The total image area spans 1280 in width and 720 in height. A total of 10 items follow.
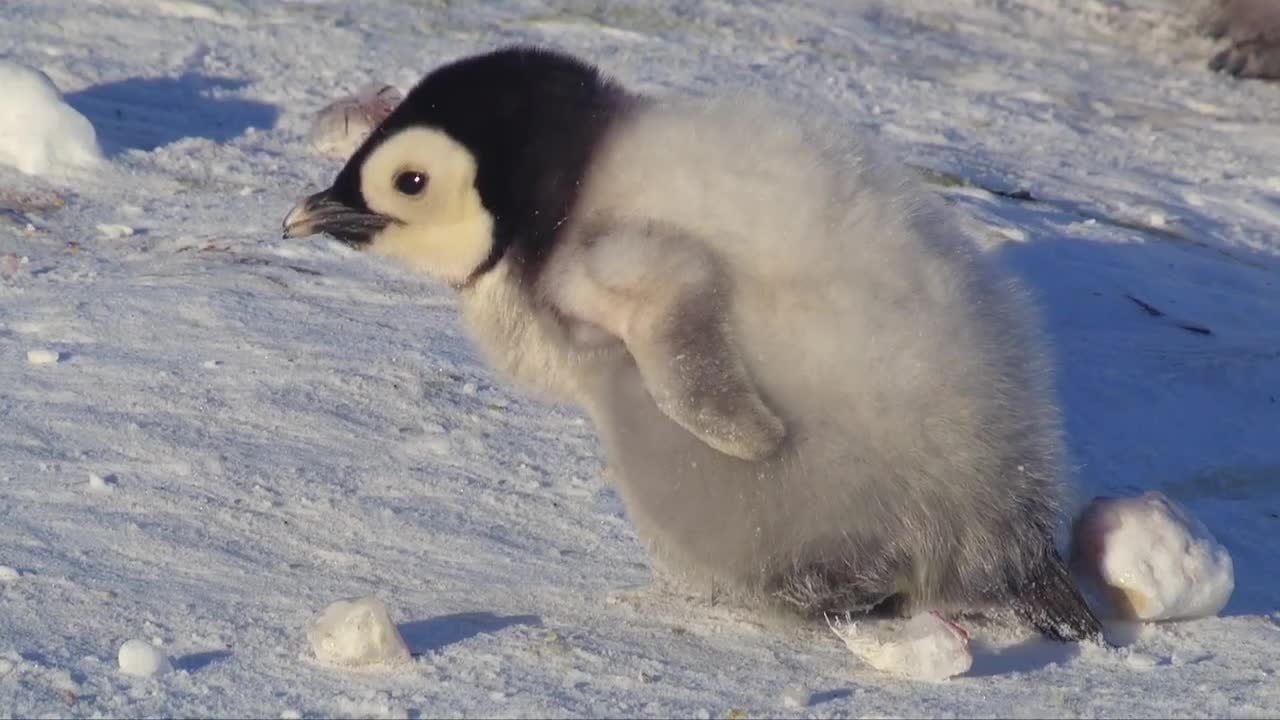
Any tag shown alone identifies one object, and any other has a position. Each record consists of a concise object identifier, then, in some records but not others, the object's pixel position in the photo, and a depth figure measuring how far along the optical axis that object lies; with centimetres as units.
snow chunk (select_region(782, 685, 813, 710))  487
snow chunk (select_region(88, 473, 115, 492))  595
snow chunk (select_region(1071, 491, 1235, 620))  569
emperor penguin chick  524
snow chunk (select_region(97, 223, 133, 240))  854
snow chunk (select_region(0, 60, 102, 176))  898
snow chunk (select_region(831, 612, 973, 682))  510
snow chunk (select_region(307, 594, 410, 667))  487
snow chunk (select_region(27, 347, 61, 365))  691
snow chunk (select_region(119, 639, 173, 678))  473
